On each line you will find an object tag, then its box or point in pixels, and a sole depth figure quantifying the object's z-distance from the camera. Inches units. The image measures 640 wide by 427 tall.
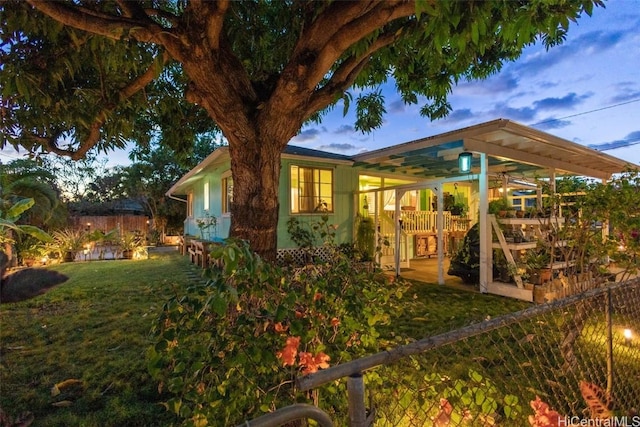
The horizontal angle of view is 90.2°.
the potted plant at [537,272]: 233.9
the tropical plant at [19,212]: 158.7
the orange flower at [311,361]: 65.4
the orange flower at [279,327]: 65.1
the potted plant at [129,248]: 522.3
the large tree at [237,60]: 83.0
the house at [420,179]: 251.3
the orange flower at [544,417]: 60.1
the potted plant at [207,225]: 431.4
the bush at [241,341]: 53.9
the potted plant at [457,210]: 462.0
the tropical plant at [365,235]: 354.3
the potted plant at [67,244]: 474.9
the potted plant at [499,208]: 257.9
